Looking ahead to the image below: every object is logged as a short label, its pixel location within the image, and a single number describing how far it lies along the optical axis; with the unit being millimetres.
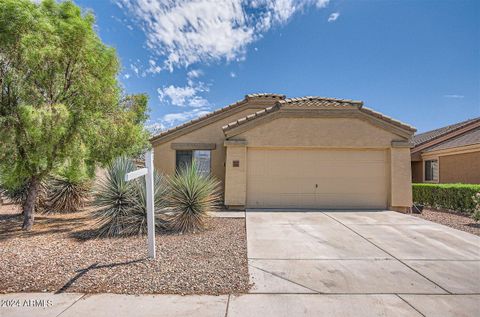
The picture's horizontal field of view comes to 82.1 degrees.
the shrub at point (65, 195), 11180
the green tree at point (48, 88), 6875
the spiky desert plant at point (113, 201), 7598
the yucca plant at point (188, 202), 7934
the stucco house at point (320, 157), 11797
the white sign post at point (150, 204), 5539
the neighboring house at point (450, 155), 16000
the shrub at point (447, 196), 11633
